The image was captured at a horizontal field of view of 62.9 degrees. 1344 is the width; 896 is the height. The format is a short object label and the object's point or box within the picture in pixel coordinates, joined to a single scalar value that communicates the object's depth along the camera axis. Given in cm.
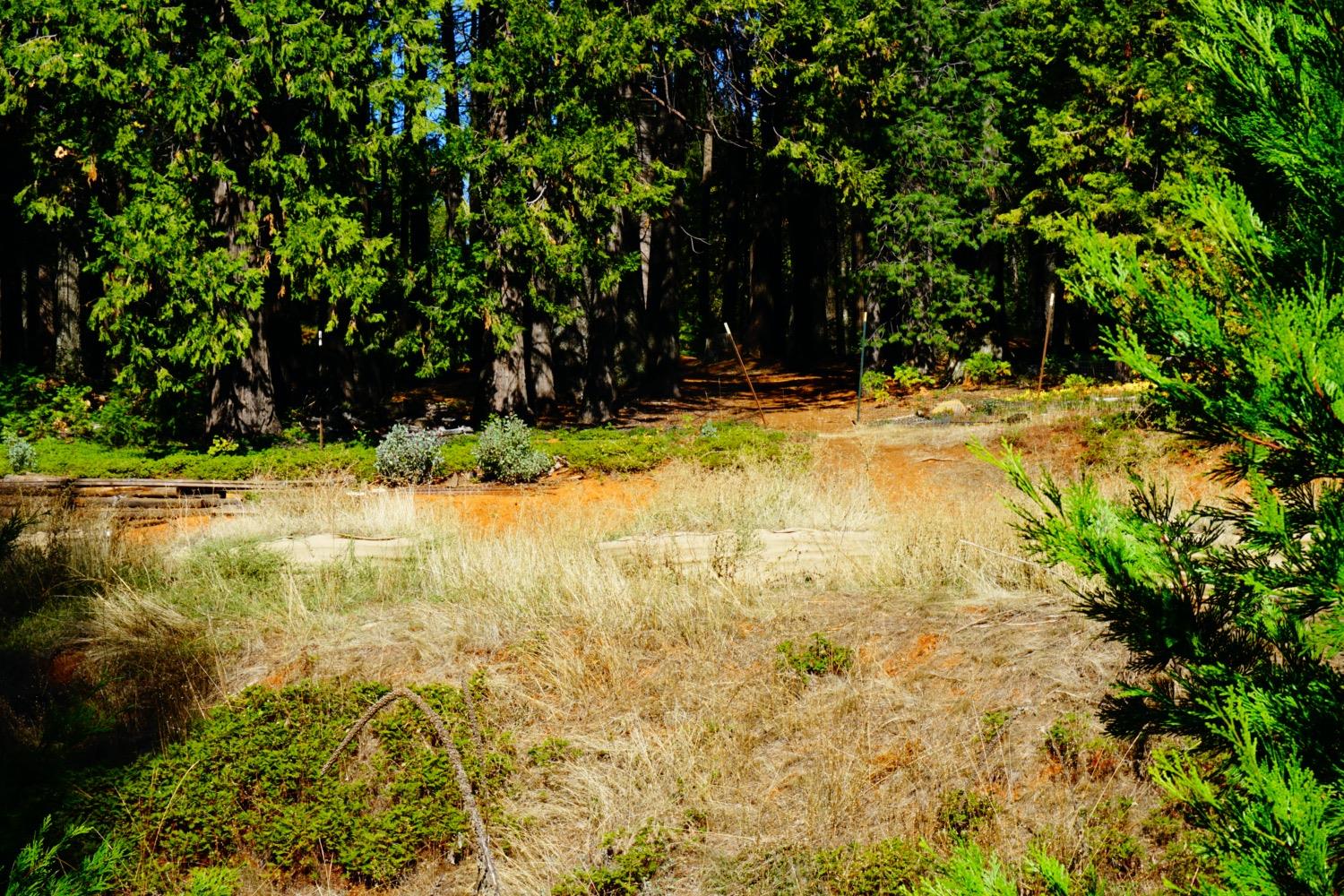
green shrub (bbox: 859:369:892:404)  2045
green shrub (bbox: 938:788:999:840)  506
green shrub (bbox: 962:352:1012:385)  2073
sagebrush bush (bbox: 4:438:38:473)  1388
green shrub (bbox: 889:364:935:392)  2097
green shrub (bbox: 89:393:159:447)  1566
